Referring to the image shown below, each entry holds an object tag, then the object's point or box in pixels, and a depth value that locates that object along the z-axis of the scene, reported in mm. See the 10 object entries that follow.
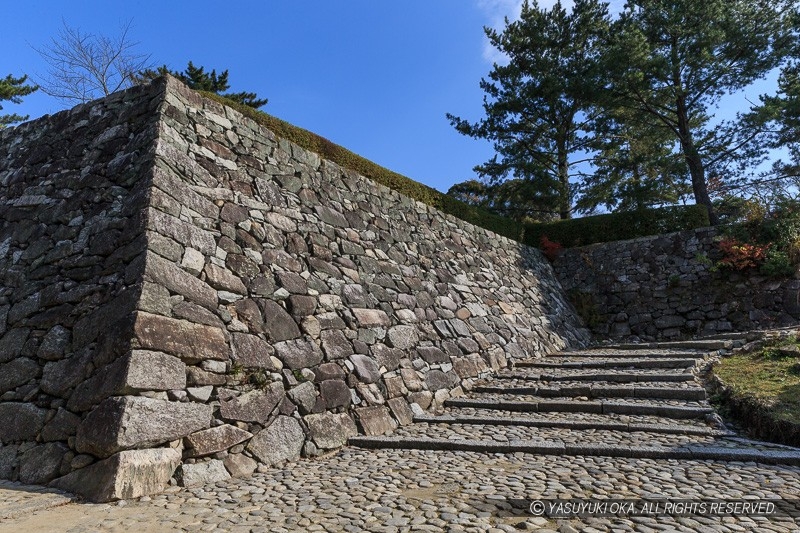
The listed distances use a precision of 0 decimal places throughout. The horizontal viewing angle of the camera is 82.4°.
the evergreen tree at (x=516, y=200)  16375
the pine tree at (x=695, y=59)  12953
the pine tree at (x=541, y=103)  15922
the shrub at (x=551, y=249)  13211
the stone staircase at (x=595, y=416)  4180
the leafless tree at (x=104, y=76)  12359
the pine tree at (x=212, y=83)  18859
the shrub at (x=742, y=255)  10133
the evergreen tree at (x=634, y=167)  13195
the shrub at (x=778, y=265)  9672
